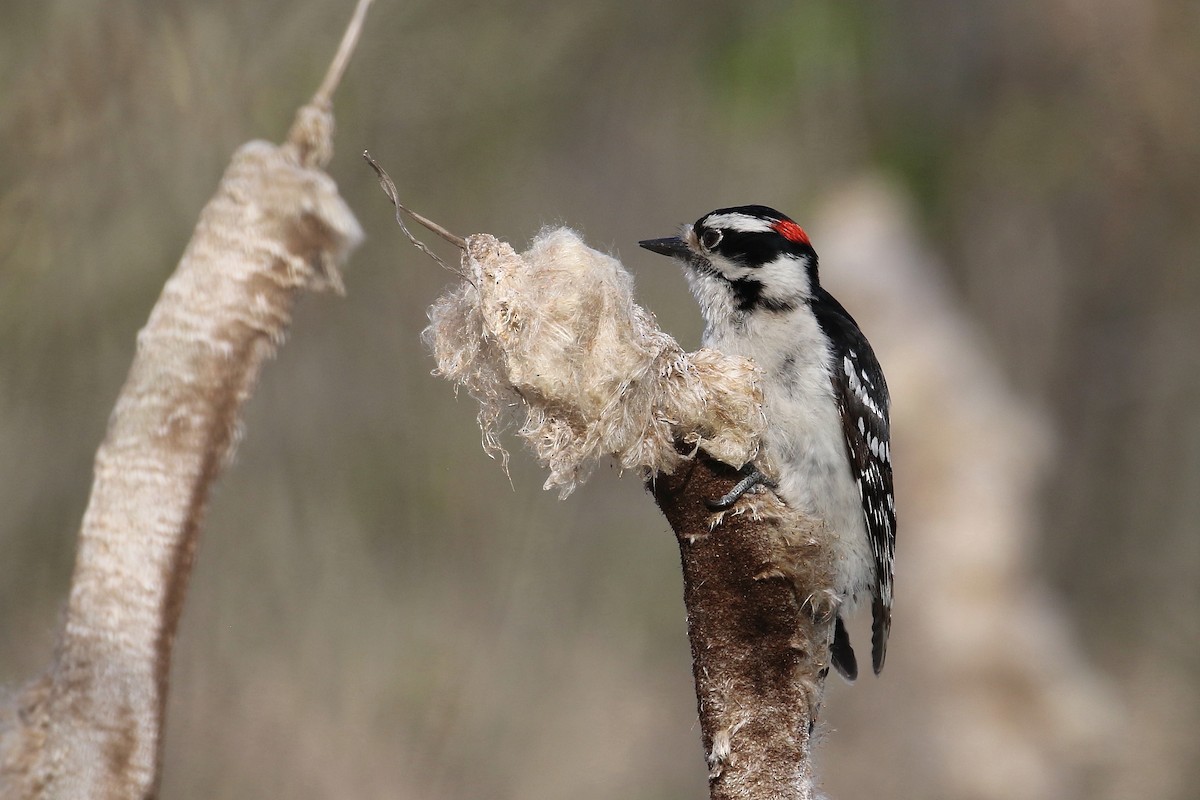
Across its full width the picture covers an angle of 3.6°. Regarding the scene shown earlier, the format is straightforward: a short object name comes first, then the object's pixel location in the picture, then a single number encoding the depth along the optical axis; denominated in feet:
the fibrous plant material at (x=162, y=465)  14.19
